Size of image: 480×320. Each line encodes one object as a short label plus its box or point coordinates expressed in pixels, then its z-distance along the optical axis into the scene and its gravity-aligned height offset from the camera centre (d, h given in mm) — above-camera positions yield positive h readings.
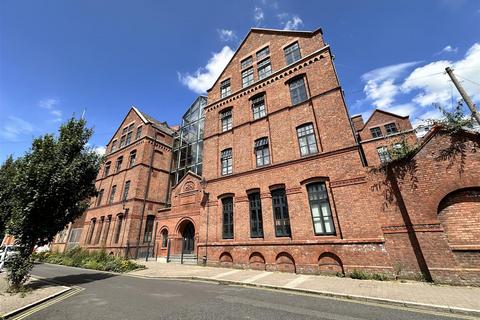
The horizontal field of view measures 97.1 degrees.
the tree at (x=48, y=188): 8547 +2718
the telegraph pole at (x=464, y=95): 7783 +5164
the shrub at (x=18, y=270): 8172 -475
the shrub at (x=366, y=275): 8234 -1209
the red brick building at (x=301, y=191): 7992 +2643
